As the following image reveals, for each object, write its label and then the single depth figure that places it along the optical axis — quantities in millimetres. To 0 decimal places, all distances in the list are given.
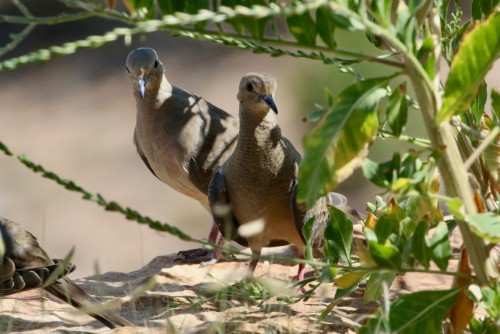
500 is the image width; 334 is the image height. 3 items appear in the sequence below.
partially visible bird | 7539
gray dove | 10633
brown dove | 8555
